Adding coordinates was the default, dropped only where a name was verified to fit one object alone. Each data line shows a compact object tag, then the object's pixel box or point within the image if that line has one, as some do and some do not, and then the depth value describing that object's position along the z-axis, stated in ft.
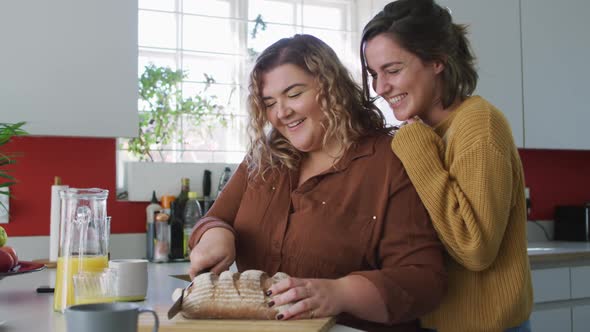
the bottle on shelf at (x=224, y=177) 10.30
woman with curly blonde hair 4.41
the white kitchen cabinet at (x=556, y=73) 11.29
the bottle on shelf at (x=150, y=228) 9.55
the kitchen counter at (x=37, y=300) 4.21
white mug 4.78
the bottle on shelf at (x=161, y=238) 9.34
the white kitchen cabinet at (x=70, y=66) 8.16
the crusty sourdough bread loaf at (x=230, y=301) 3.97
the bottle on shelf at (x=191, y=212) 9.63
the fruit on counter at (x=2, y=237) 6.53
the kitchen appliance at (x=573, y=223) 12.45
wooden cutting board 3.72
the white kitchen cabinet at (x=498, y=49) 10.82
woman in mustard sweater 4.74
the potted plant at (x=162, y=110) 10.48
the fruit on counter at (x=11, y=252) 6.11
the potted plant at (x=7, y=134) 5.87
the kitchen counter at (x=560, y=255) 9.91
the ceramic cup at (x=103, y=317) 2.72
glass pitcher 4.44
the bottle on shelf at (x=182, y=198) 9.64
